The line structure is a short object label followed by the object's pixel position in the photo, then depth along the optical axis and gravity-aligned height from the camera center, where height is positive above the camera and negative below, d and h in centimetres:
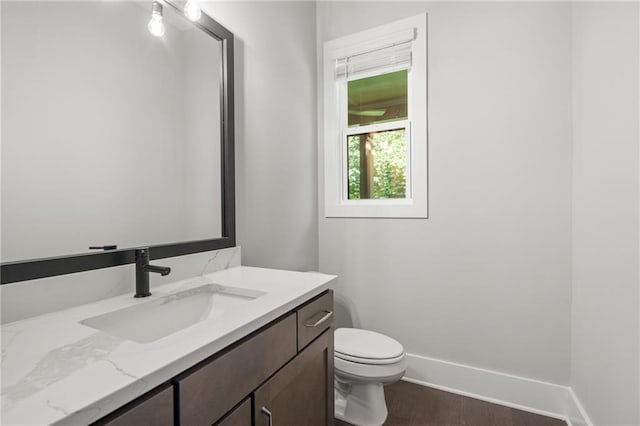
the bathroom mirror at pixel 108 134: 82 +25
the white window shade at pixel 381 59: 202 +102
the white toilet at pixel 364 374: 151 -83
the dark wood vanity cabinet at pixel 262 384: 58 -43
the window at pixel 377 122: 199 +59
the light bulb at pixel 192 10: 120 +78
